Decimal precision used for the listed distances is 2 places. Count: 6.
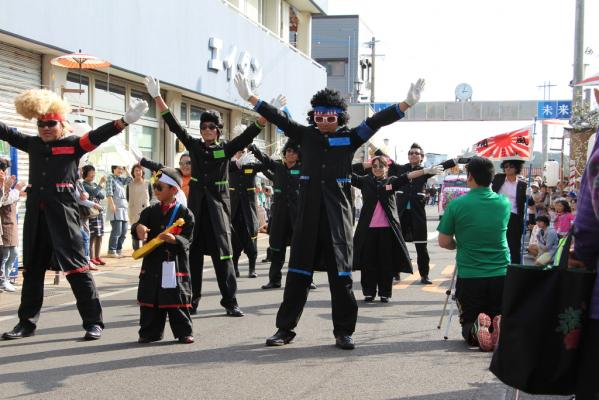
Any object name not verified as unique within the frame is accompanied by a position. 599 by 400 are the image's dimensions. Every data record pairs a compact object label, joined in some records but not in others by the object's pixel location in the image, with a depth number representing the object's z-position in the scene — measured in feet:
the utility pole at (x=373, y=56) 145.48
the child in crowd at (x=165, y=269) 21.65
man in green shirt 21.35
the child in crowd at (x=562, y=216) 38.96
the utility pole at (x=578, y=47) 65.46
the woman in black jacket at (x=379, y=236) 30.53
